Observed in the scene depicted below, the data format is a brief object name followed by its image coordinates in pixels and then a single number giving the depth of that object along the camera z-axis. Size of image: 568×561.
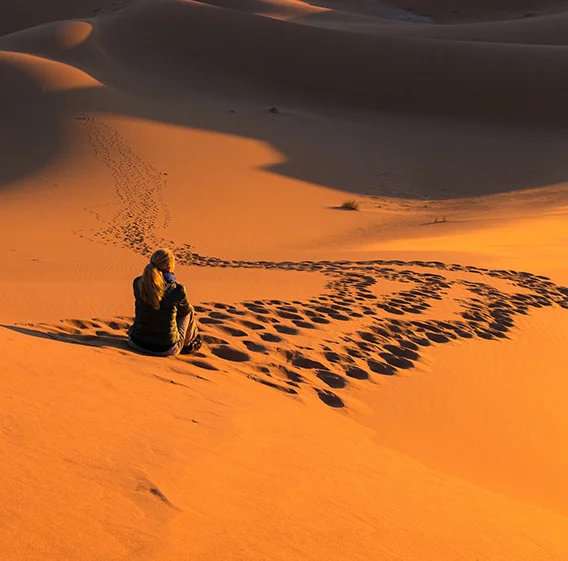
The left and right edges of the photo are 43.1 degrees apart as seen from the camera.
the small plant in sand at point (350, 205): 17.62
